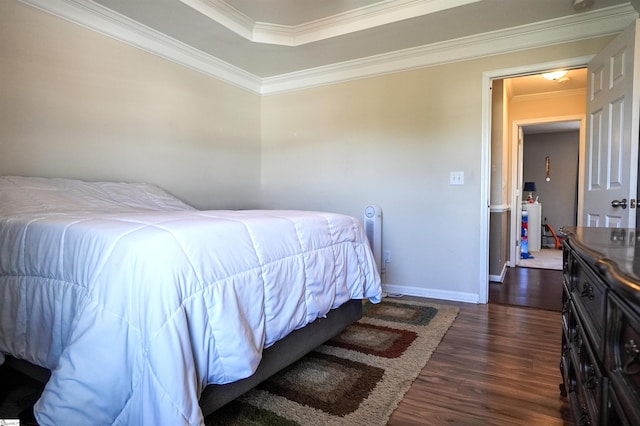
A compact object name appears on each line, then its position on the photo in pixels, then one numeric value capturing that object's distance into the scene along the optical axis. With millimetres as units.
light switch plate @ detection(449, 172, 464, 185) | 3172
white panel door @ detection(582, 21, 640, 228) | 2135
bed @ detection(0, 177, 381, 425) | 985
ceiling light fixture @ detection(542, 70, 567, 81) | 3920
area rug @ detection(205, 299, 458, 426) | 1468
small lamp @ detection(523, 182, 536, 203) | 7000
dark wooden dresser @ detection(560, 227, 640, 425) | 580
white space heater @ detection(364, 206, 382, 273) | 3352
